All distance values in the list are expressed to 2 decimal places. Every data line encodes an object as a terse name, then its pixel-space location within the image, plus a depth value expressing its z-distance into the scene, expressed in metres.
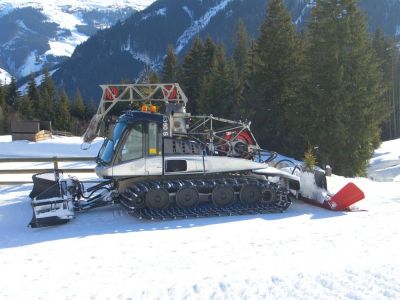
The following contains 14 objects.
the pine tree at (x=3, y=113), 66.56
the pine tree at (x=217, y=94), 42.03
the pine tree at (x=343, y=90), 26.05
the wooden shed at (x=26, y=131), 41.31
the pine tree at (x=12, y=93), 81.00
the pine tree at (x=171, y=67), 57.35
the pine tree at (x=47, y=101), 71.31
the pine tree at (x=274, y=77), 30.83
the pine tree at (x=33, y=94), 73.74
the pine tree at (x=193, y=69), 51.16
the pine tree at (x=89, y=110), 78.75
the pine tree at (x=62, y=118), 71.16
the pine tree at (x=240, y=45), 56.41
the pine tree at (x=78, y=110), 77.94
